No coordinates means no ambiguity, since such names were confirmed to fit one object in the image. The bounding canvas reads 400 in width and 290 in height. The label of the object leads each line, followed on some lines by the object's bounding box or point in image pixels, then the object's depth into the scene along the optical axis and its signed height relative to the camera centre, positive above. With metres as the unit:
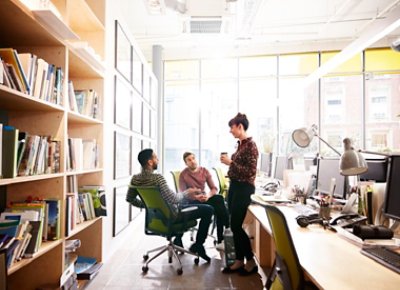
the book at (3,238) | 1.52 -0.50
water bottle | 3.06 -1.11
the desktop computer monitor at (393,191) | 1.63 -0.25
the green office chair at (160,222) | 2.93 -0.81
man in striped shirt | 2.92 -0.54
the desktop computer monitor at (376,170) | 2.27 -0.18
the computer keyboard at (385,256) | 1.30 -0.52
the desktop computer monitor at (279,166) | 4.24 -0.28
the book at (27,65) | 1.74 +0.48
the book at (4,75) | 1.49 +0.36
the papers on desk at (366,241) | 1.62 -0.54
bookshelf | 1.72 +0.25
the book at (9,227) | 1.63 -0.47
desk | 1.15 -0.54
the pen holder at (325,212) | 2.20 -0.49
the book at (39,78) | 1.85 +0.43
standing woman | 2.88 -0.40
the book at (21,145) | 1.71 +0.00
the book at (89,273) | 2.68 -1.19
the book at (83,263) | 2.75 -1.16
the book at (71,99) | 2.39 +0.39
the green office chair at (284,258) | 1.34 -0.54
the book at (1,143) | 1.51 +0.00
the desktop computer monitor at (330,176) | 2.46 -0.26
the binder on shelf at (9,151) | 1.54 -0.04
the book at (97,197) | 2.79 -0.50
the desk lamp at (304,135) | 2.92 +0.12
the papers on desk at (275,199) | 3.05 -0.57
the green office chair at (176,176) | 4.24 -0.45
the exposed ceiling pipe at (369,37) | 2.11 +0.92
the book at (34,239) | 1.77 -0.58
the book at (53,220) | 2.07 -0.53
